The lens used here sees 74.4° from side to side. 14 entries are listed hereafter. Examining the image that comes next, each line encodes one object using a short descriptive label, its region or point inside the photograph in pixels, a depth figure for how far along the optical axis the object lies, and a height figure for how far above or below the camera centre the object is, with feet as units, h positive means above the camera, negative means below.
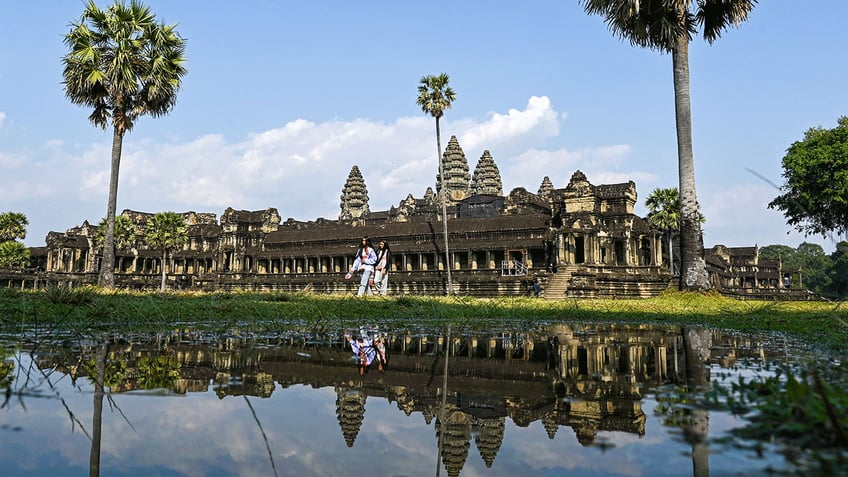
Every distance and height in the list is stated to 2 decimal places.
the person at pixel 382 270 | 66.13 +1.80
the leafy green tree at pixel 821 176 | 107.55 +22.35
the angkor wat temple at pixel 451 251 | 122.62 +9.80
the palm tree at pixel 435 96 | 128.98 +43.88
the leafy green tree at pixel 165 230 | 159.74 +15.16
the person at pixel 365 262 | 63.87 +2.65
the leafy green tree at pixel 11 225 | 202.90 +20.47
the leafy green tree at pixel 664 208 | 143.95 +20.80
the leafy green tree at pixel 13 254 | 193.16 +9.54
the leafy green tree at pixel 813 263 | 296.73 +15.41
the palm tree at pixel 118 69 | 77.41 +30.45
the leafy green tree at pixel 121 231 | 191.11 +18.32
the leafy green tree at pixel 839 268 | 233.55 +9.13
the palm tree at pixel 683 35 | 60.29 +29.27
